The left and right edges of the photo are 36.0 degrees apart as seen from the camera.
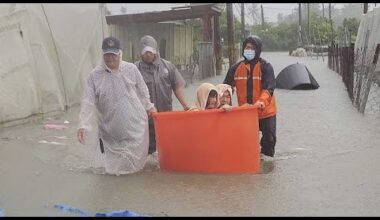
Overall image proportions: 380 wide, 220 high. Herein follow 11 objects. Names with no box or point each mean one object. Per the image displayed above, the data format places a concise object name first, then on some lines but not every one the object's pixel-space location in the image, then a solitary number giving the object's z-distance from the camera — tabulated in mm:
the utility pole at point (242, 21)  57147
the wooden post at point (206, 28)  24242
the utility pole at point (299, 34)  65888
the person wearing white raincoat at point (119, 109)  6168
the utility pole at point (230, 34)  23906
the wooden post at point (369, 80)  10352
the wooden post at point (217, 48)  25250
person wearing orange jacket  6594
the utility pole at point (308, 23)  68188
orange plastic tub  5859
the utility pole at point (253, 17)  89812
